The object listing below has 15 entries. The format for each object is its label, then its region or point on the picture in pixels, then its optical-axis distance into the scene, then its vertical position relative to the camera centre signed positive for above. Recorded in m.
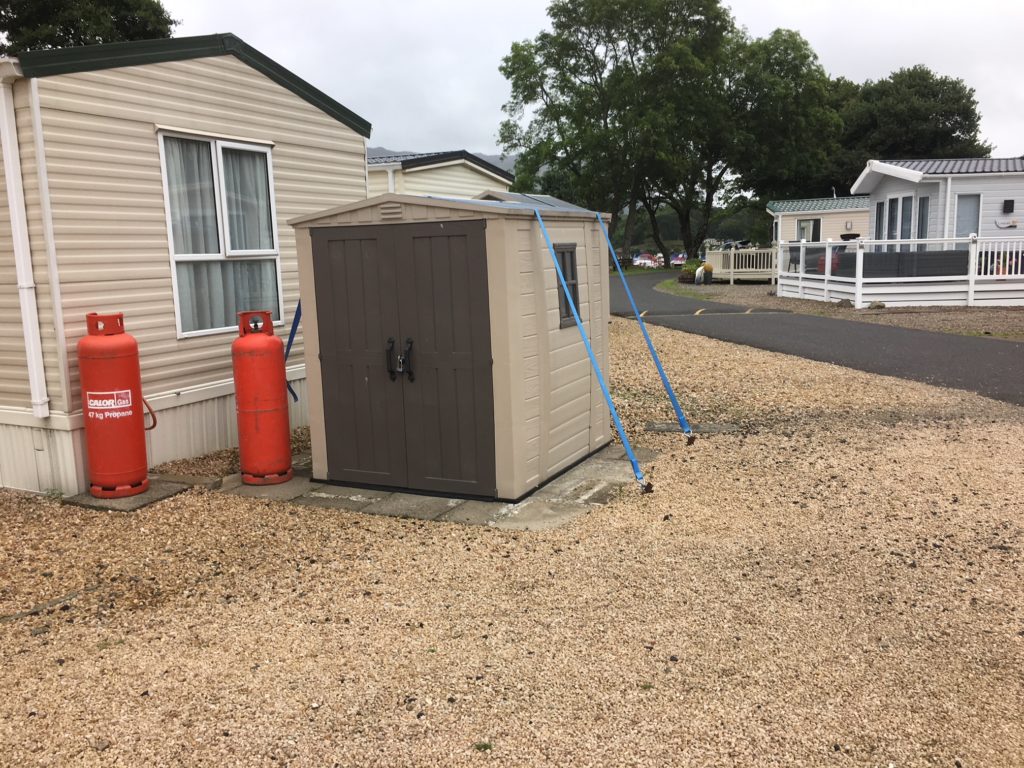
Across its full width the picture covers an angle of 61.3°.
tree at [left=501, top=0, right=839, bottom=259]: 43.09 +7.54
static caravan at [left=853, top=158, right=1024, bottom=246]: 20.62 +1.03
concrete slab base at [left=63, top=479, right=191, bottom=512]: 5.73 -1.56
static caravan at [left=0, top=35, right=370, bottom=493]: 5.78 +0.33
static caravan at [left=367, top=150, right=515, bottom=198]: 13.52 +1.37
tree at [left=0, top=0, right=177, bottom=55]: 25.58 +7.31
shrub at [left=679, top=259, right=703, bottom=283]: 29.67 -0.89
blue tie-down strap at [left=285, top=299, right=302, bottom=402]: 6.44 -0.48
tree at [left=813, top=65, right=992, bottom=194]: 44.84 +6.09
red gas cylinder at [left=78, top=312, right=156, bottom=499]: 5.72 -0.93
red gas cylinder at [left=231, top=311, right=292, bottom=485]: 6.12 -0.99
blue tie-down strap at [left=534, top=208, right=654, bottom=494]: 5.61 -0.66
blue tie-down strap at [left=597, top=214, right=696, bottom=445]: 6.89 -1.44
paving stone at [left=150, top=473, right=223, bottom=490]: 6.20 -1.55
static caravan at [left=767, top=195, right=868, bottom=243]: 32.19 +0.93
